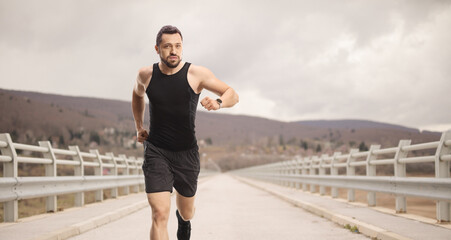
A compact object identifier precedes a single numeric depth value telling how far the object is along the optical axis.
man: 4.59
